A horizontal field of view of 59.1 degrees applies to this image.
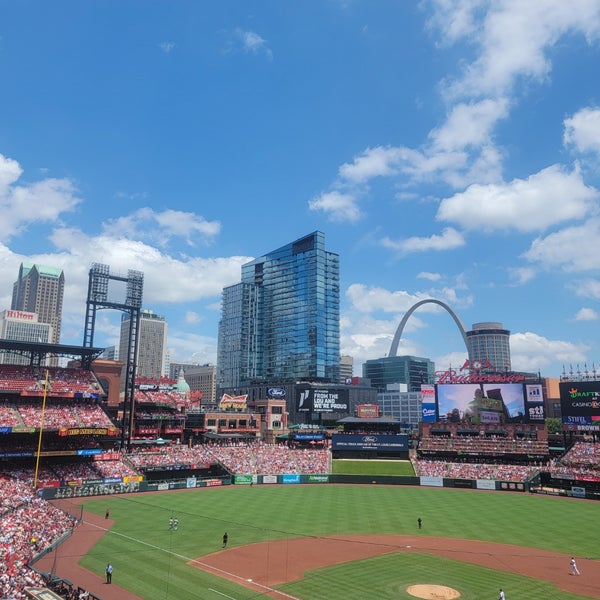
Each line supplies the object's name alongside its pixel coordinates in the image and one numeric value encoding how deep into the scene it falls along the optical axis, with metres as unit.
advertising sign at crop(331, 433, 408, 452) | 91.12
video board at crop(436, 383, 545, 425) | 89.12
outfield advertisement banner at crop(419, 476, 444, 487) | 77.44
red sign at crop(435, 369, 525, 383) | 94.25
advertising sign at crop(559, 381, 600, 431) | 80.69
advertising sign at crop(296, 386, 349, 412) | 111.06
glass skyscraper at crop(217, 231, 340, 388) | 187.25
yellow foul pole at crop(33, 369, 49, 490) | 56.92
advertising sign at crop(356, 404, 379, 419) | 100.75
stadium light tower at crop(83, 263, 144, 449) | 82.56
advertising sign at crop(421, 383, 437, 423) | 95.00
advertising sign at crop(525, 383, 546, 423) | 88.00
